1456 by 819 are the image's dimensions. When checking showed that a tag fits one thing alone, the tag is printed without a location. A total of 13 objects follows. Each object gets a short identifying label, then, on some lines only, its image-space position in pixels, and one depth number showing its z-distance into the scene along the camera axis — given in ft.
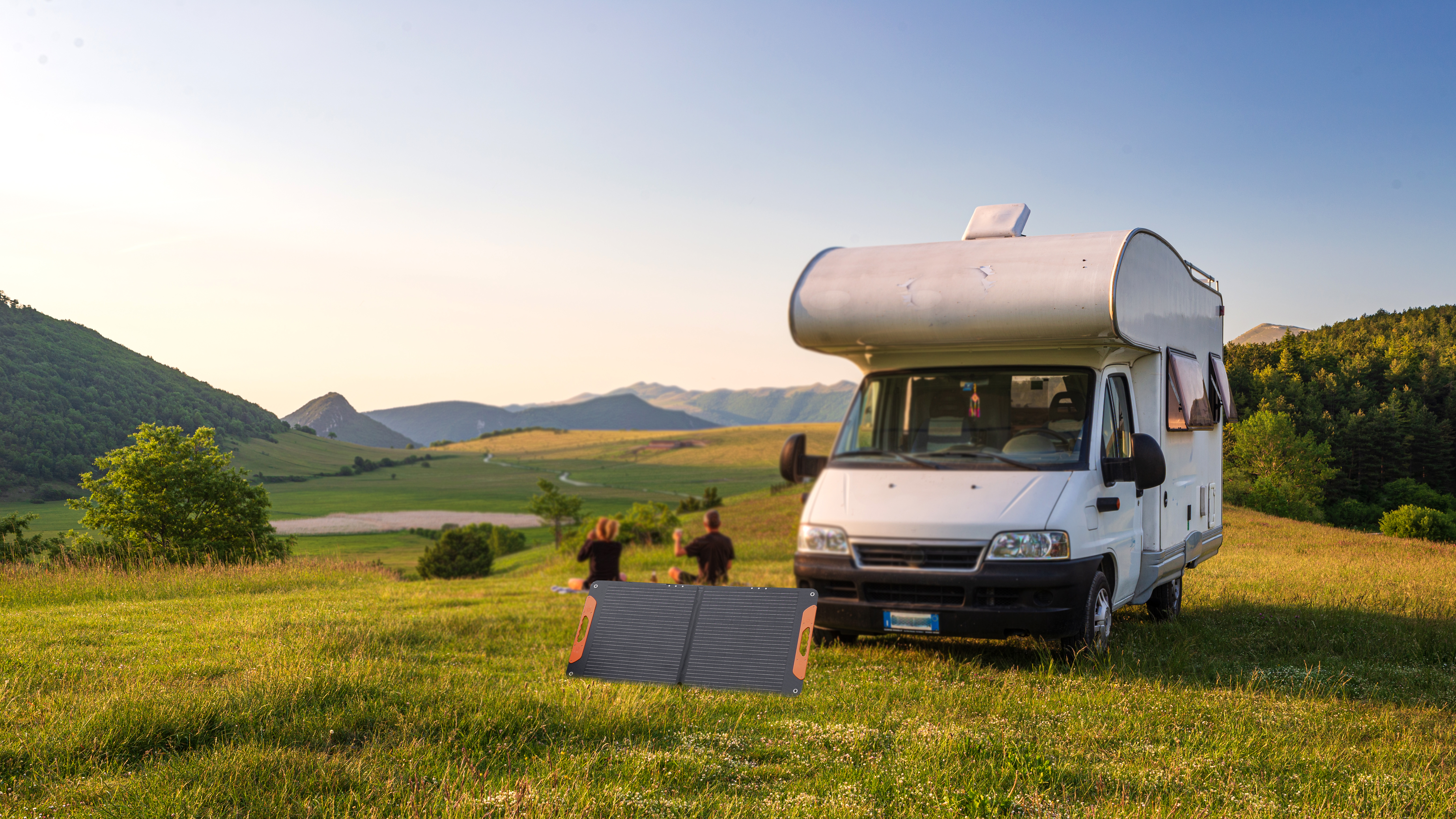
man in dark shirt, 40.24
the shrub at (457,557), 190.60
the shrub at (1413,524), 140.05
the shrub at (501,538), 248.32
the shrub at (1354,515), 231.30
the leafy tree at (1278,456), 216.74
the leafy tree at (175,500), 68.18
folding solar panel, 20.43
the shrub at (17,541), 62.13
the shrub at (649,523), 126.82
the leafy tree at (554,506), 241.26
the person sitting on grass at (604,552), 36.81
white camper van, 22.82
